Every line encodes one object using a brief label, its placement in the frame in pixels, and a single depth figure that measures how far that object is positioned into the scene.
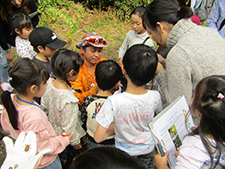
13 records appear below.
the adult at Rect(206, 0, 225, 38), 2.89
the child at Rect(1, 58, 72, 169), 1.38
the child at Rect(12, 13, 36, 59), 2.62
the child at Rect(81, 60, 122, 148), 1.79
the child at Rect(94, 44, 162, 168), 1.41
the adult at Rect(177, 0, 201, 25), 2.93
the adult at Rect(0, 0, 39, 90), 2.72
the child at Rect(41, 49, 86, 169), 1.76
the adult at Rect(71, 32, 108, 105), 2.48
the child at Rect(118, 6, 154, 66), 2.88
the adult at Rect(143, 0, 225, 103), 1.40
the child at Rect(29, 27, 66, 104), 2.29
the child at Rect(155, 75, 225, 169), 1.02
